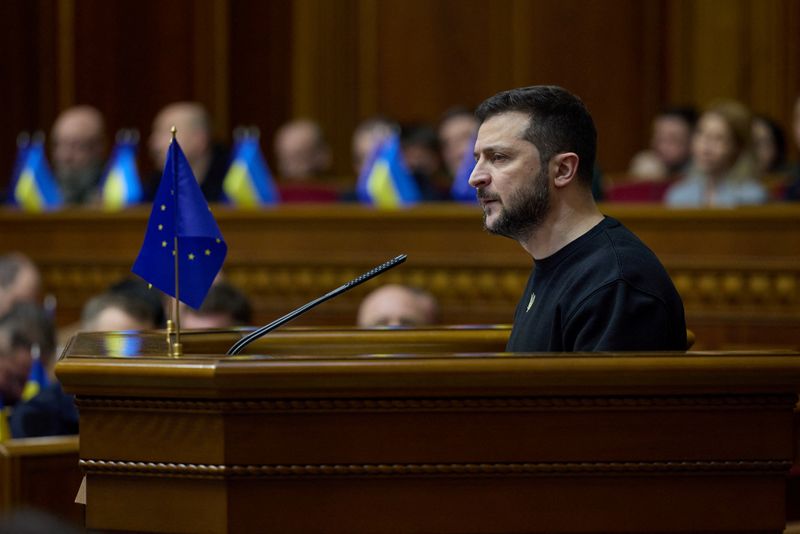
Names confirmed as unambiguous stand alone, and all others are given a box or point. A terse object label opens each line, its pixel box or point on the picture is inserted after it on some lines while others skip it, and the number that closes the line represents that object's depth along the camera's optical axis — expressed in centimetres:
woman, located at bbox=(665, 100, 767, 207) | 1357
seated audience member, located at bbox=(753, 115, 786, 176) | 1598
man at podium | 525
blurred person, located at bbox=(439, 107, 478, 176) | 1563
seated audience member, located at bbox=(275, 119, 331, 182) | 1808
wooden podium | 430
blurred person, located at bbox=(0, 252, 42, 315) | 1262
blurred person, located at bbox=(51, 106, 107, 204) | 1812
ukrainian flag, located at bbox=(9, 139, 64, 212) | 1725
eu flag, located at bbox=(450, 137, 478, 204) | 1499
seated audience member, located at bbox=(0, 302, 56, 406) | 964
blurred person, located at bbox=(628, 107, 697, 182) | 1620
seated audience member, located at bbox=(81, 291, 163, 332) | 941
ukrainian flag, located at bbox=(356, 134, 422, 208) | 1562
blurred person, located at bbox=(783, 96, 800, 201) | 1386
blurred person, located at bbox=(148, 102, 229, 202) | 1675
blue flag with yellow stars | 502
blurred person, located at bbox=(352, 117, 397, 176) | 1698
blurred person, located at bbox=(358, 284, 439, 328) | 976
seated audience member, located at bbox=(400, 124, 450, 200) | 1718
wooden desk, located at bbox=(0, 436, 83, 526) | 750
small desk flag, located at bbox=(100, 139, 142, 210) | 1731
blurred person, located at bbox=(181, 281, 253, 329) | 984
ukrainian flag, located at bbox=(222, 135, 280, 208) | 1606
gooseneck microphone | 482
